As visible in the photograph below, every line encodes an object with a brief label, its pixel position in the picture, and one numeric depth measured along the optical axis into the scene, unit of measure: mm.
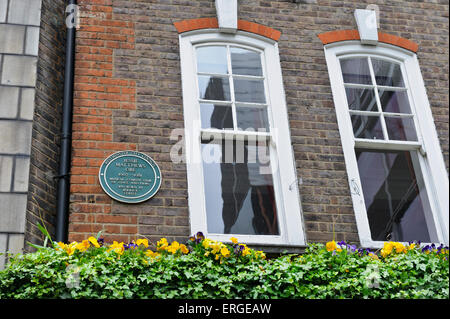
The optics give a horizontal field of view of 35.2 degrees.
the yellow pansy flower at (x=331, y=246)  6698
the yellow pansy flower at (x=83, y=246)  6238
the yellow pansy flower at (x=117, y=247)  6277
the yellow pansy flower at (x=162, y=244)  6504
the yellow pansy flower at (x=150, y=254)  6367
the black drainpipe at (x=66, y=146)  7023
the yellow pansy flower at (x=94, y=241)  6340
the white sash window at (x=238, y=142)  7375
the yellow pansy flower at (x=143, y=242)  6426
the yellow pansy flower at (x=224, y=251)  6379
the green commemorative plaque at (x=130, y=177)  7109
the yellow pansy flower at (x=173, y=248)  6480
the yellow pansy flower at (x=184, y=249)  6534
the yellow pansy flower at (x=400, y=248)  6887
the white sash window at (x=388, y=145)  7773
